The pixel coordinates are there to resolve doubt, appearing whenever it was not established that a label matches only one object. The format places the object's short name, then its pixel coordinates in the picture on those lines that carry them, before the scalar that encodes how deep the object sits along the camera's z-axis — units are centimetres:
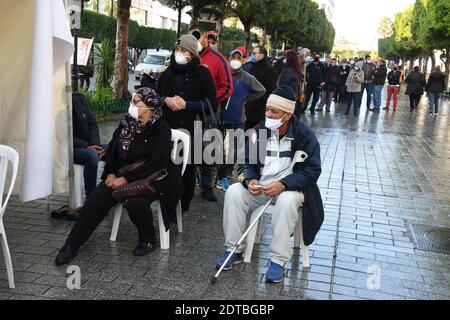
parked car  2783
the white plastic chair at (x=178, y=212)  493
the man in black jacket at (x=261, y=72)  838
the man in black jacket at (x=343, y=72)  2150
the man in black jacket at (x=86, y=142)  570
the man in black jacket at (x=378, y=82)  1992
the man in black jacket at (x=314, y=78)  1755
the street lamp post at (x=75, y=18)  826
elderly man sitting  435
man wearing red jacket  654
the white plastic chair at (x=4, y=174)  389
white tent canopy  457
